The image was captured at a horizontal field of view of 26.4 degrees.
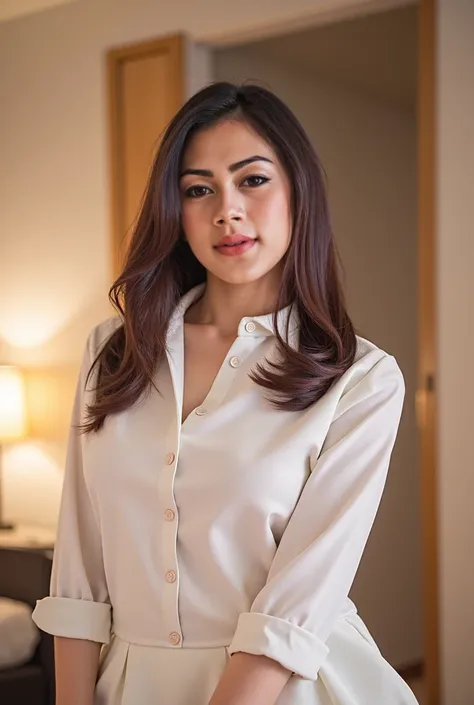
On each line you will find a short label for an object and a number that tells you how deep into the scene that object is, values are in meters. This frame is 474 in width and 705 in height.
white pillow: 3.02
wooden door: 3.53
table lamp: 3.86
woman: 1.45
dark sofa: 3.00
